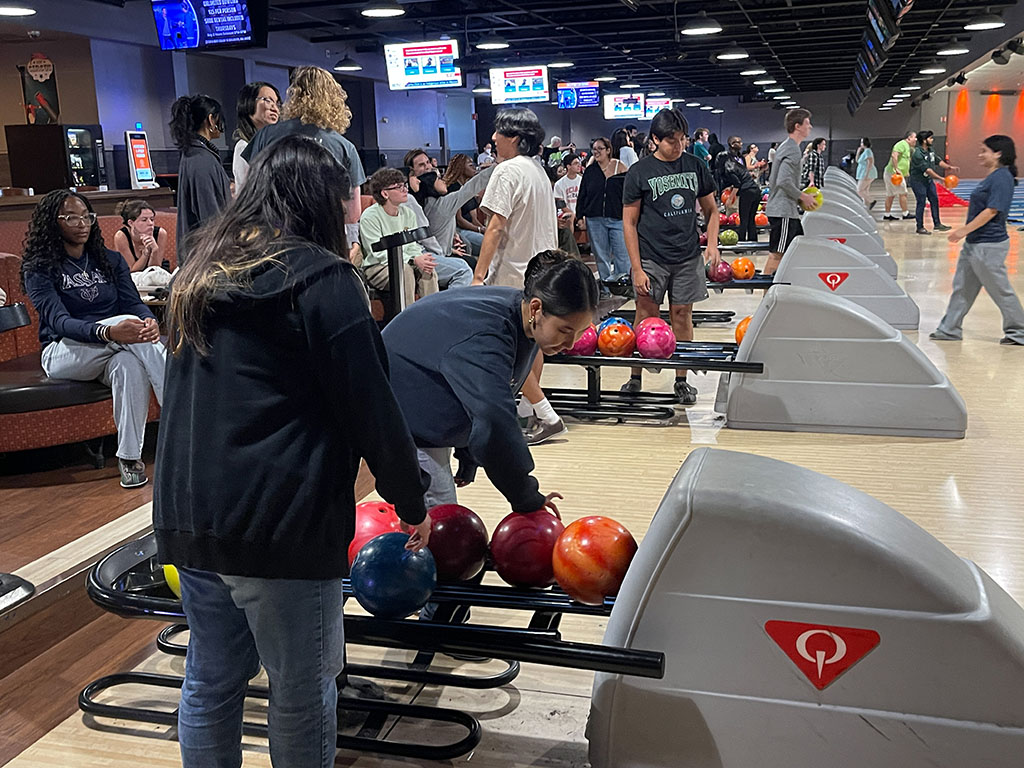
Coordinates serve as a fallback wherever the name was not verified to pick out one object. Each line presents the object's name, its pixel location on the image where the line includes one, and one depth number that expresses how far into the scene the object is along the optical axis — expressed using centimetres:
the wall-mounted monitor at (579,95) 2312
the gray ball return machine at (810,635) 180
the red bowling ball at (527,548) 231
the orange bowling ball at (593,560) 216
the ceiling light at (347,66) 1669
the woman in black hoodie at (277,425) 151
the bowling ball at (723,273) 693
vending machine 963
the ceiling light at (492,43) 1406
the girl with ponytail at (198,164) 398
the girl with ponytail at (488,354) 216
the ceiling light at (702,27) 1151
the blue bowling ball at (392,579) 213
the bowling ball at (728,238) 978
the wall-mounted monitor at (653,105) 2631
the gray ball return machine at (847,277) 632
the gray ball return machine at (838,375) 448
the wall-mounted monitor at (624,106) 2486
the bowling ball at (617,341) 466
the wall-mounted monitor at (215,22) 810
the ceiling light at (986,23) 1160
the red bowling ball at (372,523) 244
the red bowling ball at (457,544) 234
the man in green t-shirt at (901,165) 1616
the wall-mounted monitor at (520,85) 1738
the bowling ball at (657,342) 457
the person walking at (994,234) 624
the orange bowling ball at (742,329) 529
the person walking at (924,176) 1414
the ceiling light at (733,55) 1561
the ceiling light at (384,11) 1071
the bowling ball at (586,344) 469
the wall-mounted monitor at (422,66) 1509
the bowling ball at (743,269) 727
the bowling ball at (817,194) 873
